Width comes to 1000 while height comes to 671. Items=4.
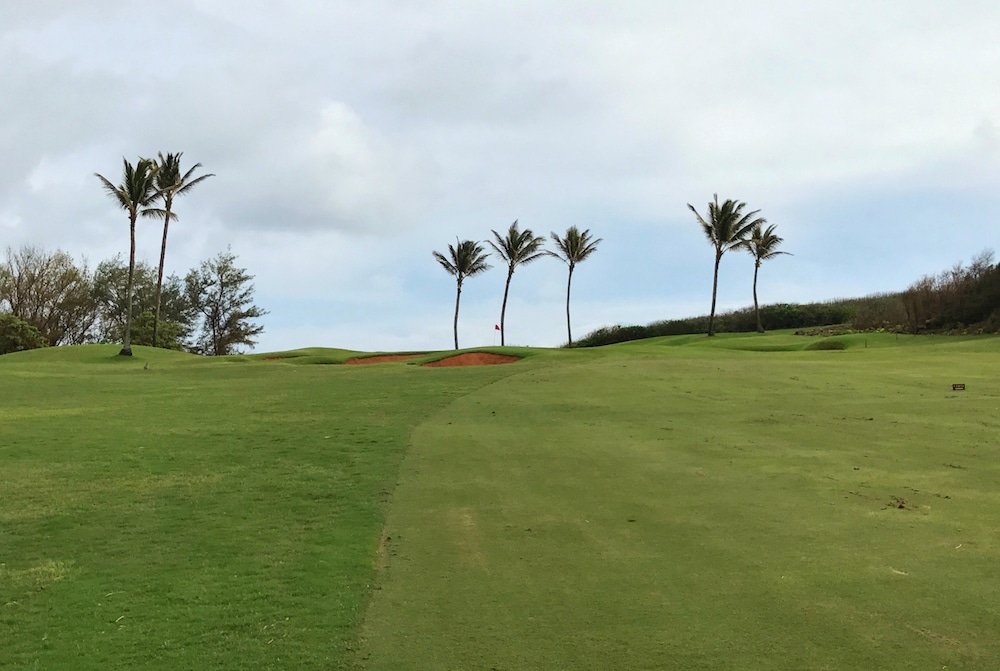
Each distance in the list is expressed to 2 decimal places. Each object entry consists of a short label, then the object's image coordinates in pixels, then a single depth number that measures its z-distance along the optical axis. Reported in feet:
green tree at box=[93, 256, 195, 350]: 209.05
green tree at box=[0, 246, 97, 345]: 192.54
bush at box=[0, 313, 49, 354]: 163.53
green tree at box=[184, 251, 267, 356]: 217.15
